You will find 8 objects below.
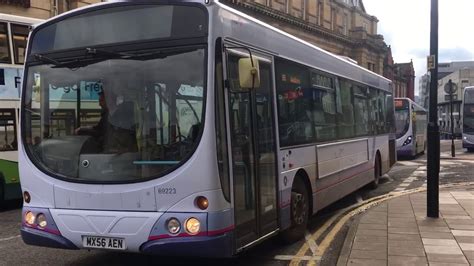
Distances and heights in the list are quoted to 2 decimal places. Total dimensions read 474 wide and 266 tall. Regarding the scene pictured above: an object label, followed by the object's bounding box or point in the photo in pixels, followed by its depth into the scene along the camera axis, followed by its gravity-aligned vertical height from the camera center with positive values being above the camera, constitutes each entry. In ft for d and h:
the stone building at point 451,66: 471.62 +47.43
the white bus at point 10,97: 39.14 +2.07
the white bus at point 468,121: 108.88 +0.22
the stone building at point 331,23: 165.17 +33.72
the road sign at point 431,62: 30.90 +3.24
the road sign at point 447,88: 81.46 +4.88
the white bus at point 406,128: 90.94 -0.80
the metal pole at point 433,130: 30.63 -0.39
